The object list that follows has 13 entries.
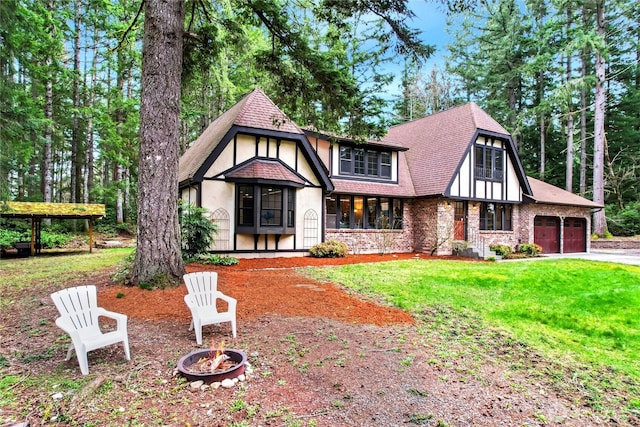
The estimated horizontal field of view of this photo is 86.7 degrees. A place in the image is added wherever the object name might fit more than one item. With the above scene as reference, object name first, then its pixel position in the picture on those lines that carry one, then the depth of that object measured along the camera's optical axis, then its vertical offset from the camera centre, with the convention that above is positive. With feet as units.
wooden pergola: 40.11 +0.37
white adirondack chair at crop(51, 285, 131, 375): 11.15 -3.82
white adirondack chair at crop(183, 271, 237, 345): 14.08 -3.86
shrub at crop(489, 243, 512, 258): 53.99 -5.23
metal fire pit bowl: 10.59 -4.96
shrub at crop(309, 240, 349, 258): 45.16 -4.50
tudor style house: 41.93 +3.91
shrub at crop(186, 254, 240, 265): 35.40 -4.66
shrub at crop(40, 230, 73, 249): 48.29 -3.63
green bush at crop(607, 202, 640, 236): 76.07 -0.70
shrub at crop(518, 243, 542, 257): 57.98 -5.47
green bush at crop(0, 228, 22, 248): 41.60 -2.89
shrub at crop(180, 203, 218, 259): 35.17 -1.52
